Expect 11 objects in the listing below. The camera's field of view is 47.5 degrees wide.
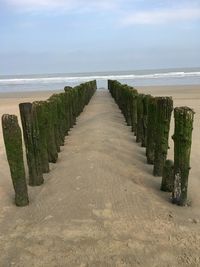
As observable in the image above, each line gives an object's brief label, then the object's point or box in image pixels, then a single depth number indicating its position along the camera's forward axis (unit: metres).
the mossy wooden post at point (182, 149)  2.57
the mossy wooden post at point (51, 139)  3.69
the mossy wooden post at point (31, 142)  2.93
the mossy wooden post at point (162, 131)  3.05
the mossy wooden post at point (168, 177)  2.80
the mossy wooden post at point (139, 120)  4.43
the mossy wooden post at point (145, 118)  4.12
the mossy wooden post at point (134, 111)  5.31
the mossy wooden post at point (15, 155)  2.62
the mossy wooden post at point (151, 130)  3.48
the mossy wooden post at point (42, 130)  3.31
